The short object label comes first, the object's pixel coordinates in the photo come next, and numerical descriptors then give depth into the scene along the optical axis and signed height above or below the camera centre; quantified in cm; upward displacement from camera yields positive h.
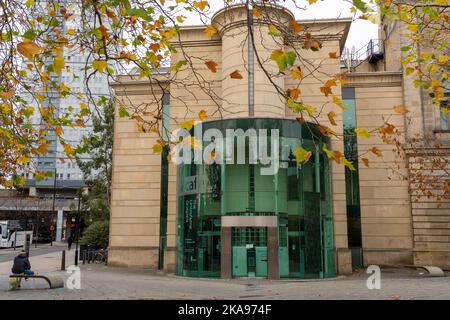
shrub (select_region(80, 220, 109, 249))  3238 -73
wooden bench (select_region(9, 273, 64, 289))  1463 -175
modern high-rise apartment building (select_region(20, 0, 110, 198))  8864 +1069
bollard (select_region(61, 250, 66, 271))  2341 -205
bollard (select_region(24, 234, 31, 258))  2577 -105
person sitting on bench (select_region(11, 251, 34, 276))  1497 -130
